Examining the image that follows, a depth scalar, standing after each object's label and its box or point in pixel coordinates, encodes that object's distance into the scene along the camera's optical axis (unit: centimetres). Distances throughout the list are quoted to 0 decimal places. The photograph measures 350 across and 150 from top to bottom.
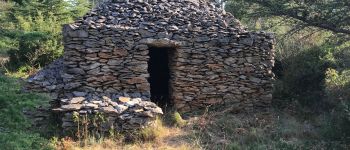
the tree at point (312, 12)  771
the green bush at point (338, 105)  730
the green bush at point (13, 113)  394
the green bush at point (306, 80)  1005
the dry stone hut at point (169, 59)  797
